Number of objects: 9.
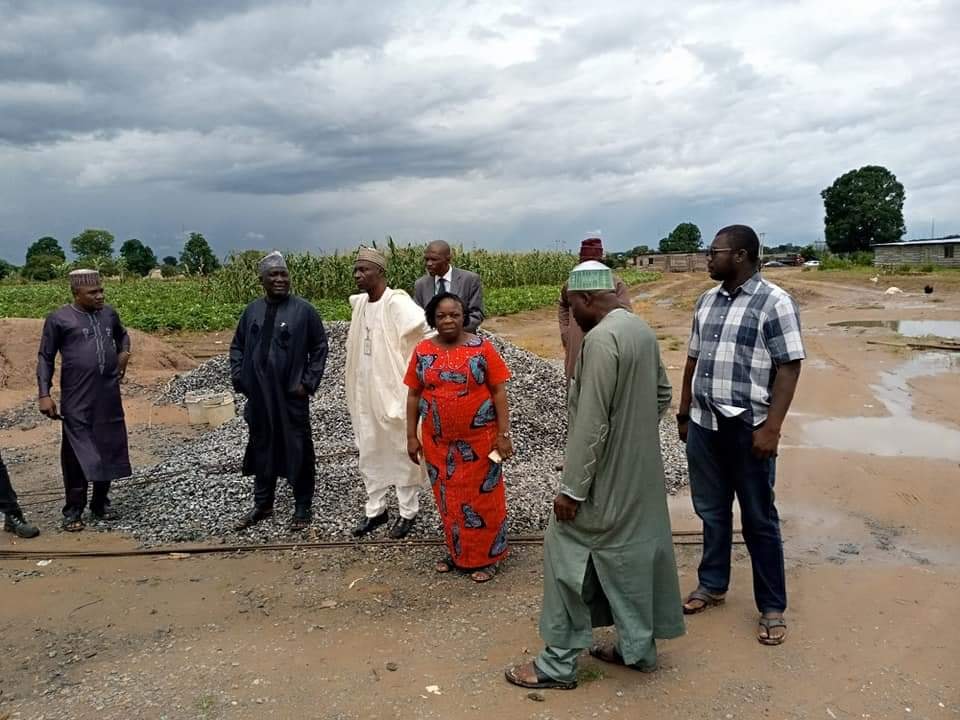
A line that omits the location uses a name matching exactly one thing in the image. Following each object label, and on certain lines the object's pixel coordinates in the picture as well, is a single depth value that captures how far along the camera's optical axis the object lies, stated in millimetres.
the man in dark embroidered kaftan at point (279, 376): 4633
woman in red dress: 3814
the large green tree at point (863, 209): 59219
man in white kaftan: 4492
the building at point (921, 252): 40000
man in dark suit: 5305
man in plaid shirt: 3023
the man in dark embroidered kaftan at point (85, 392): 4828
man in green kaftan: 2629
